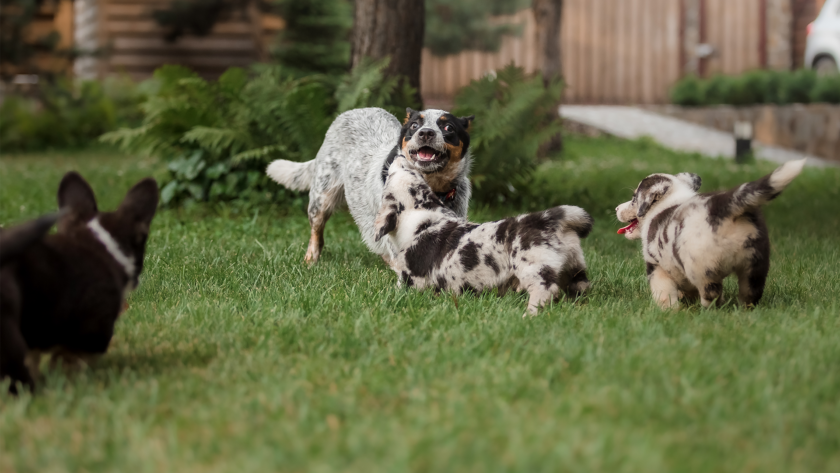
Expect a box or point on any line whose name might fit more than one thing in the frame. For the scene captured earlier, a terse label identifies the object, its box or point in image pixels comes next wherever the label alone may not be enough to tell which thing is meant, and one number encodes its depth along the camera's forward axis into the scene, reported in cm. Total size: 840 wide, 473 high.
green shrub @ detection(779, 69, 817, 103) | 1432
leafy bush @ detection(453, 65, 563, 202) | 761
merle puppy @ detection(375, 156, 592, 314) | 375
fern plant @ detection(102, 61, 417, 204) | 731
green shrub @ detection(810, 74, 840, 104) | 1386
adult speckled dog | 466
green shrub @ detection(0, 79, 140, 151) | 1504
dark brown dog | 245
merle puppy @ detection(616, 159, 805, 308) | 337
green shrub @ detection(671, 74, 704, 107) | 1639
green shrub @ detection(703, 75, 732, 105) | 1561
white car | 1516
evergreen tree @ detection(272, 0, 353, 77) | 1411
